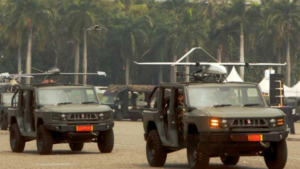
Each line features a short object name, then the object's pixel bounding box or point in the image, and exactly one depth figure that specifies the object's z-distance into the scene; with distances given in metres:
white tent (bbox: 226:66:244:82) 80.75
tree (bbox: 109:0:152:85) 119.25
